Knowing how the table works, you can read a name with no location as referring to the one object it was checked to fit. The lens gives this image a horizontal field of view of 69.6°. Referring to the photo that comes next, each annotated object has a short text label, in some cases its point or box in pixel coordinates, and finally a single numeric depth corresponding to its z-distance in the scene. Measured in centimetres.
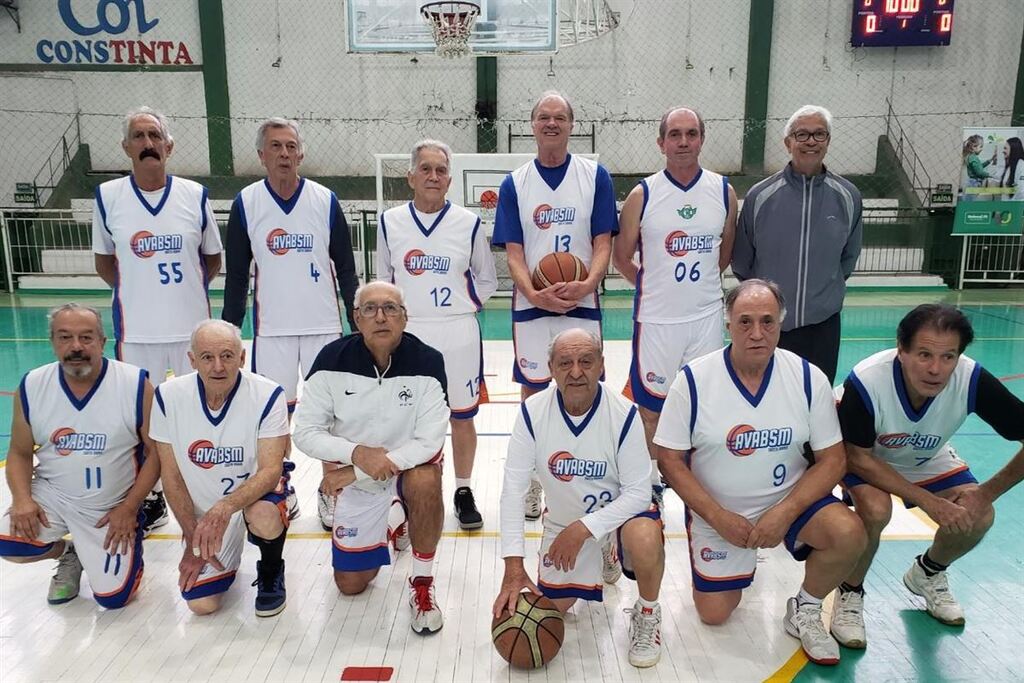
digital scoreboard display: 1364
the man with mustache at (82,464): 309
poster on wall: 1195
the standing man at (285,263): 388
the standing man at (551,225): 383
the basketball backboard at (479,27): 1026
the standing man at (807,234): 362
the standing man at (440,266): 387
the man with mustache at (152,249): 384
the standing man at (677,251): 378
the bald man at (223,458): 303
